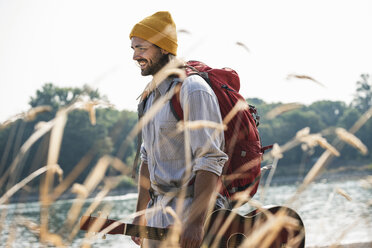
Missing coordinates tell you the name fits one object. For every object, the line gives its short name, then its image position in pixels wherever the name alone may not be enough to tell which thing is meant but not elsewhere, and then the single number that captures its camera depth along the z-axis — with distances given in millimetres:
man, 2189
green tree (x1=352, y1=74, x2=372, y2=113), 109875
